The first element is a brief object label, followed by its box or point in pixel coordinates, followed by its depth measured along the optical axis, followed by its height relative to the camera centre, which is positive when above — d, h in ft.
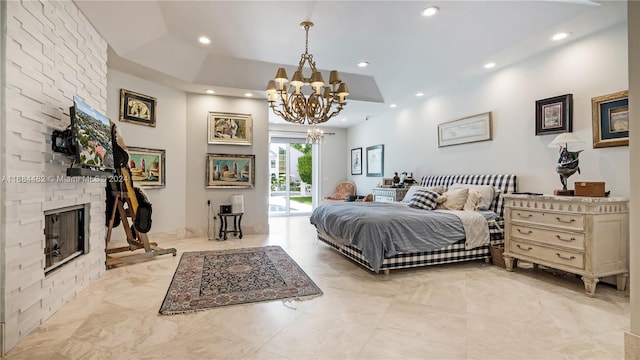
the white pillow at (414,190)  15.03 -0.56
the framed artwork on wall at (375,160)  23.71 +1.56
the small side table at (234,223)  17.52 -2.62
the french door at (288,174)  28.40 +0.50
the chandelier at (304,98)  10.85 +3.18
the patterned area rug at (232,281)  8.55 -3.40
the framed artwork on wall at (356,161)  27.09 +1.67
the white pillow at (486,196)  13.57 -0.73
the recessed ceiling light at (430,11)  10.05 +5.69
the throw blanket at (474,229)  11.81 -1.93
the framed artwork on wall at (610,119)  9.88 +2.05
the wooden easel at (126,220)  11.82 -1.62
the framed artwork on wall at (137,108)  14.84 +3.63
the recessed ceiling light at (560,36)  10.98 +5.29
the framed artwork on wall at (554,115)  11.45 +2.57
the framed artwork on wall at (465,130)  14.99 +2.63
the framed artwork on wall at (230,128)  18.22 +3.10
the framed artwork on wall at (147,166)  15.69 +0.68
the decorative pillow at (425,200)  13.58 -0.93
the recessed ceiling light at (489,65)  13.94 +5.31
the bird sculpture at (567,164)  10.35 +0.54
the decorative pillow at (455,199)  13.42 -0.87
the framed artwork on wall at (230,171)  18.22 +0.51
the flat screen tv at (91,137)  7.80 +1.19
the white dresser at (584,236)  8.92 -1.74
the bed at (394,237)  10.52 -2.15
